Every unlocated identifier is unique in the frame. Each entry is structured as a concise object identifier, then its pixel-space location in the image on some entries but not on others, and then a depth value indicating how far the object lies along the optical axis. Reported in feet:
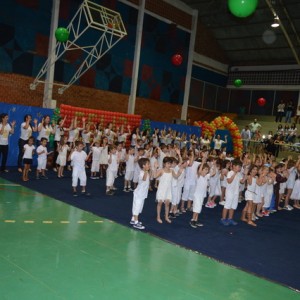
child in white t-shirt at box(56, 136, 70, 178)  34.24
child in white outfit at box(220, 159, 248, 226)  23.36
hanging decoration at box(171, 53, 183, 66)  53.83
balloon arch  60.39
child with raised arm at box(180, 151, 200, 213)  26.23
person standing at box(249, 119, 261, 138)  66.13
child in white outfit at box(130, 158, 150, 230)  21.54
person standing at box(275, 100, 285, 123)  70.79
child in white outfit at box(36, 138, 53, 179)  32.30
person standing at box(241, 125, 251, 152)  63.93
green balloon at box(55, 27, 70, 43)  36.47
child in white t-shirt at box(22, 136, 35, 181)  31.24
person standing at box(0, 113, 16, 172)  32.09
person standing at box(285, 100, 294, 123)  70.28
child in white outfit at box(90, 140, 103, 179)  35.81
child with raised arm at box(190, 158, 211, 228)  22.61
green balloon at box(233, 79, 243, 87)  59.45
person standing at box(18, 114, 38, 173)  34.37
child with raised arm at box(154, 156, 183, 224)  22.33
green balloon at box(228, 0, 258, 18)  22.34
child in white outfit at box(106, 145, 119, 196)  29.37
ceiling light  55.70
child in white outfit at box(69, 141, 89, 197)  27.99
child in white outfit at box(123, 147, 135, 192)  32.34
